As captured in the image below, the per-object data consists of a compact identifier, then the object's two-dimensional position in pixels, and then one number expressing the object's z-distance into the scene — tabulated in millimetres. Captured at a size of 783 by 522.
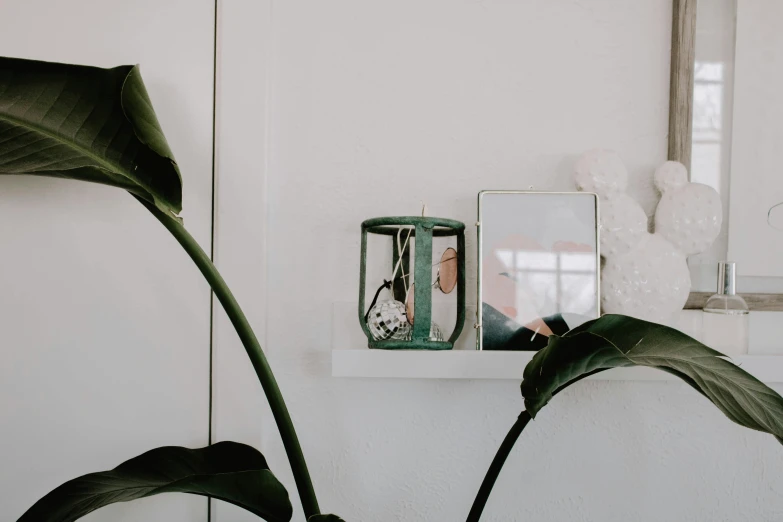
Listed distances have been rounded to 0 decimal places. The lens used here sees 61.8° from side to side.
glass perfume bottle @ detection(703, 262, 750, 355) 939
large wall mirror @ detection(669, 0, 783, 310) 1016
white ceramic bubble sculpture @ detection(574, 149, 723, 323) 927
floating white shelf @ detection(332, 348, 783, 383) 869
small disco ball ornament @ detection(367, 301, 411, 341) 884
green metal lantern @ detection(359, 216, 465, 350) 881
